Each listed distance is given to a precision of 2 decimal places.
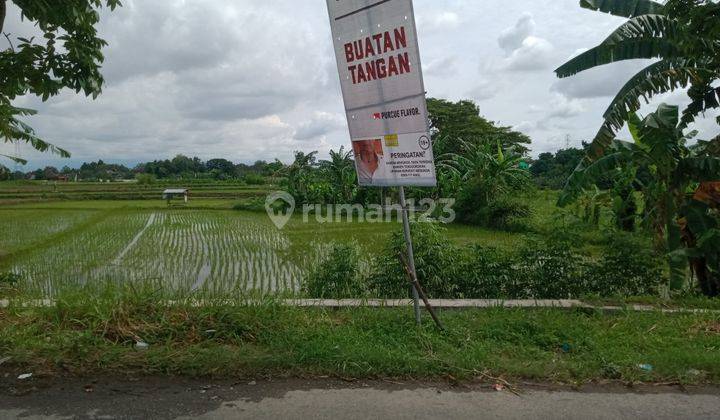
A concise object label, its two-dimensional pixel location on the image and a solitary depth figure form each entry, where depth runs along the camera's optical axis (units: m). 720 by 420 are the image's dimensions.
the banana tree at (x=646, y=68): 6.93
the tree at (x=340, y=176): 22.20
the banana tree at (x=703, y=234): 5.67
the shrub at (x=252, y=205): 23.78
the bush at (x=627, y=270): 5.86
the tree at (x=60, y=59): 4.95
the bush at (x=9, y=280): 6.78
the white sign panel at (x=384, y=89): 3.77
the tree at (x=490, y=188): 15.63
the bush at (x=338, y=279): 5.95
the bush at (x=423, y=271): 5.99
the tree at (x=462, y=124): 32.47
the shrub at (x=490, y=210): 14.88
